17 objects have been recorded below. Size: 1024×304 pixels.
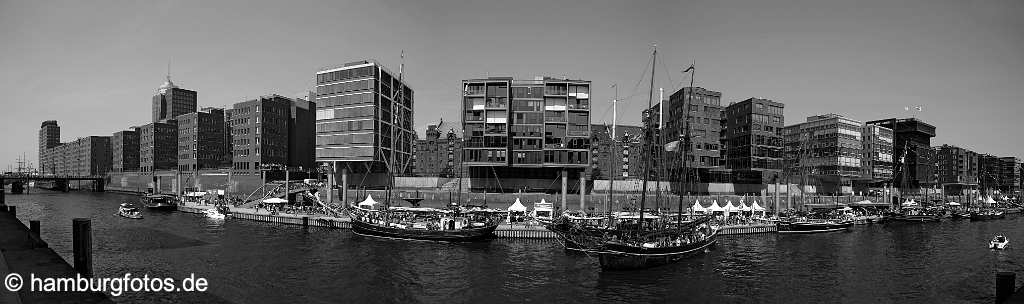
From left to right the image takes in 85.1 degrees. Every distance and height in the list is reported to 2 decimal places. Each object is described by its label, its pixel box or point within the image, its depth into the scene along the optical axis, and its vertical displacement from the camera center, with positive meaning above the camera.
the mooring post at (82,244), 27.03 -4.23
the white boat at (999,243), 73.31 -10.42
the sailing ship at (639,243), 52.56 -8.19
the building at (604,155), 193.62 +2.44
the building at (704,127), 124.88 +8.01
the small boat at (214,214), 98.56 -9.83
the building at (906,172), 192.05 -2.88
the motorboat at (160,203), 121.04 -9.64
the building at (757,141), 130.38 +5.15
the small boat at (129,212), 99.36 -9.73
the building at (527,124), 113.06 +7.72
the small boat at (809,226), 89.62 -10.37
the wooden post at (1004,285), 22.58 -4.93
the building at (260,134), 173.25 +8.24
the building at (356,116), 123.81 +10.12
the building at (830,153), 154.75 +2.87
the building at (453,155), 186.12 +1.89
